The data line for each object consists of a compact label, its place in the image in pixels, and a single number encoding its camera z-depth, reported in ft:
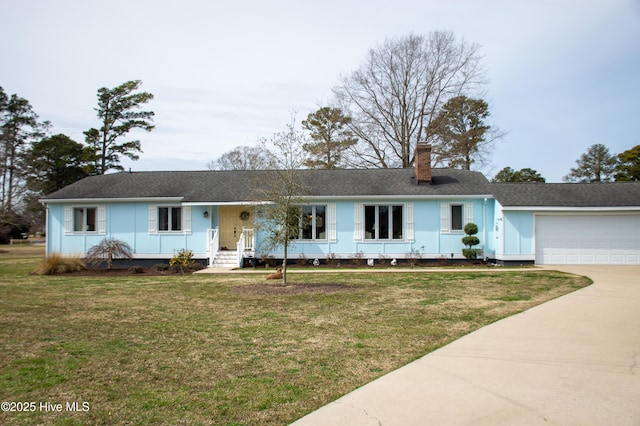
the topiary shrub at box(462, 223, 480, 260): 63.16
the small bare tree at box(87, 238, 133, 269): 62.23
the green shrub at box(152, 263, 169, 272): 60.70
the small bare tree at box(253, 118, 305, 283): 41.78
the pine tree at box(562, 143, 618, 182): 150.82
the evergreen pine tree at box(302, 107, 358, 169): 114.62
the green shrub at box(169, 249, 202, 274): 61.22
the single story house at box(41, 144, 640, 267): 62.85
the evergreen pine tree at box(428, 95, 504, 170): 111.73
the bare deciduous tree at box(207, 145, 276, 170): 151.60
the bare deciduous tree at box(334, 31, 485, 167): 107.55
